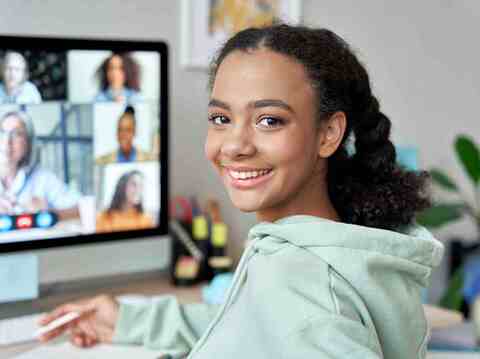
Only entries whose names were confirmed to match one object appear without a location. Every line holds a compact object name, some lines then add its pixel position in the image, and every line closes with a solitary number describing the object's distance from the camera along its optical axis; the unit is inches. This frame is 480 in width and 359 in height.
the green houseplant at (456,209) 90.3
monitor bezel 53.2
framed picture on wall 73.0
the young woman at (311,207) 32.4
